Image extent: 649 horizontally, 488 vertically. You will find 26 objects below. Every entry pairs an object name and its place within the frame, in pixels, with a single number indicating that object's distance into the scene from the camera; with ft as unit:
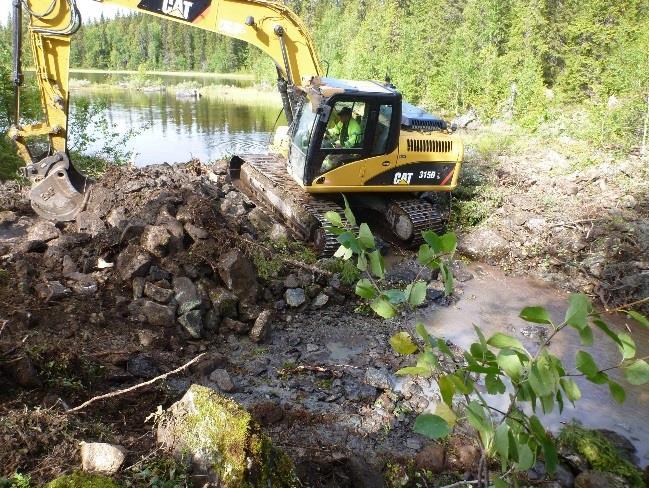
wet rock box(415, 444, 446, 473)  13.30
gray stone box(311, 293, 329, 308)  21.33
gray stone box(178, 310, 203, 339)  18.33
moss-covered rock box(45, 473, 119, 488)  7.01
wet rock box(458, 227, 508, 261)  28.45
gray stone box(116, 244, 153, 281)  19.48
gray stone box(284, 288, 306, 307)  20.99
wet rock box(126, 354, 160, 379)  15.48
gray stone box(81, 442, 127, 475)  7.78
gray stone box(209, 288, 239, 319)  19.39
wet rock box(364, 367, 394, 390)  16.88
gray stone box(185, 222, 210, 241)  21.49
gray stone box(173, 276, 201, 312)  18.81
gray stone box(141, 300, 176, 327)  18.21
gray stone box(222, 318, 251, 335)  19.24
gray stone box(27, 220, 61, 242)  22.11
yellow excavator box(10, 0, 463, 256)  24.16
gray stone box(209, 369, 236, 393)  15.97
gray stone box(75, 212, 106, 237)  23.13
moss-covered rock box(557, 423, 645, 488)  13.32
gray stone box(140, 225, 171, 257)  20.52
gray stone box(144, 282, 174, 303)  18.83
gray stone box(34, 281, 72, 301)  17.78
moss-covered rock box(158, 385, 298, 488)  8.04
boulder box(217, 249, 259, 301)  20.11
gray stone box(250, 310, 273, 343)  18.85
